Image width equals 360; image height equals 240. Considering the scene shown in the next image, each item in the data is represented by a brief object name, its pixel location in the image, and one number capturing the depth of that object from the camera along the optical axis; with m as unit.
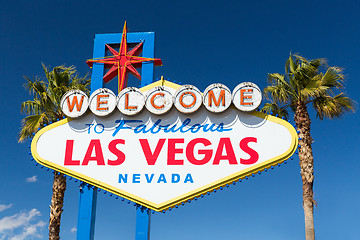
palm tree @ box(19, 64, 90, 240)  16.95
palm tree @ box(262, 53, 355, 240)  17.59
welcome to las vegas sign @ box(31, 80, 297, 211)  12.98
